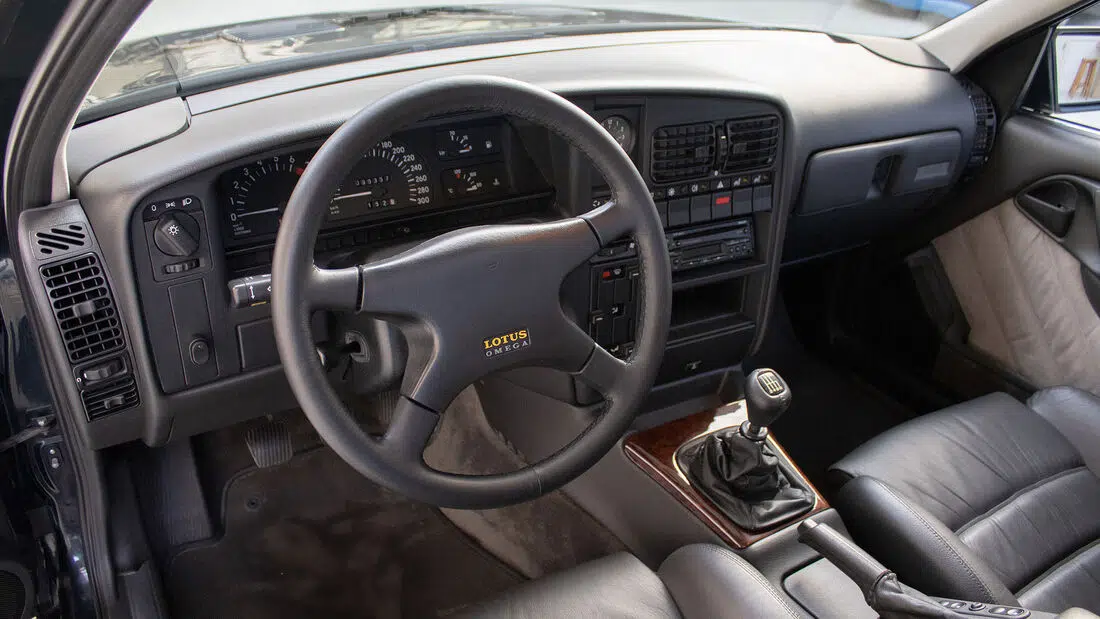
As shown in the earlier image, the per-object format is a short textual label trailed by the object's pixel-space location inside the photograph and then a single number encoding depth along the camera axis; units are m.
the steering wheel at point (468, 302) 0.99
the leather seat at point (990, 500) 1.30
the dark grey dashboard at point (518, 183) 1.20
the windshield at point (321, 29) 1.45
